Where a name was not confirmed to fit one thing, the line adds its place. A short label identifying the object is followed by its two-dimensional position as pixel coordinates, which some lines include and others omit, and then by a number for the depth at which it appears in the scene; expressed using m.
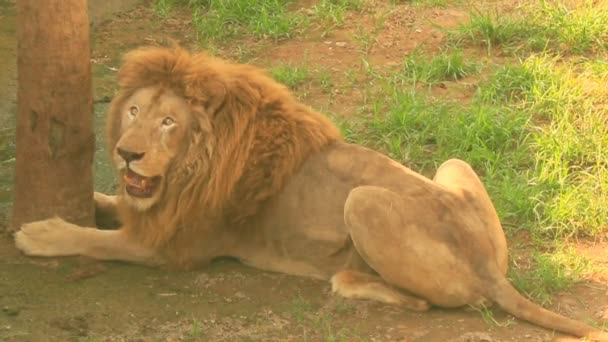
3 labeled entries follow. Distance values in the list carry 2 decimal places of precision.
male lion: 10.97
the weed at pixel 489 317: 10.80
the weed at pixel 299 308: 10.98
